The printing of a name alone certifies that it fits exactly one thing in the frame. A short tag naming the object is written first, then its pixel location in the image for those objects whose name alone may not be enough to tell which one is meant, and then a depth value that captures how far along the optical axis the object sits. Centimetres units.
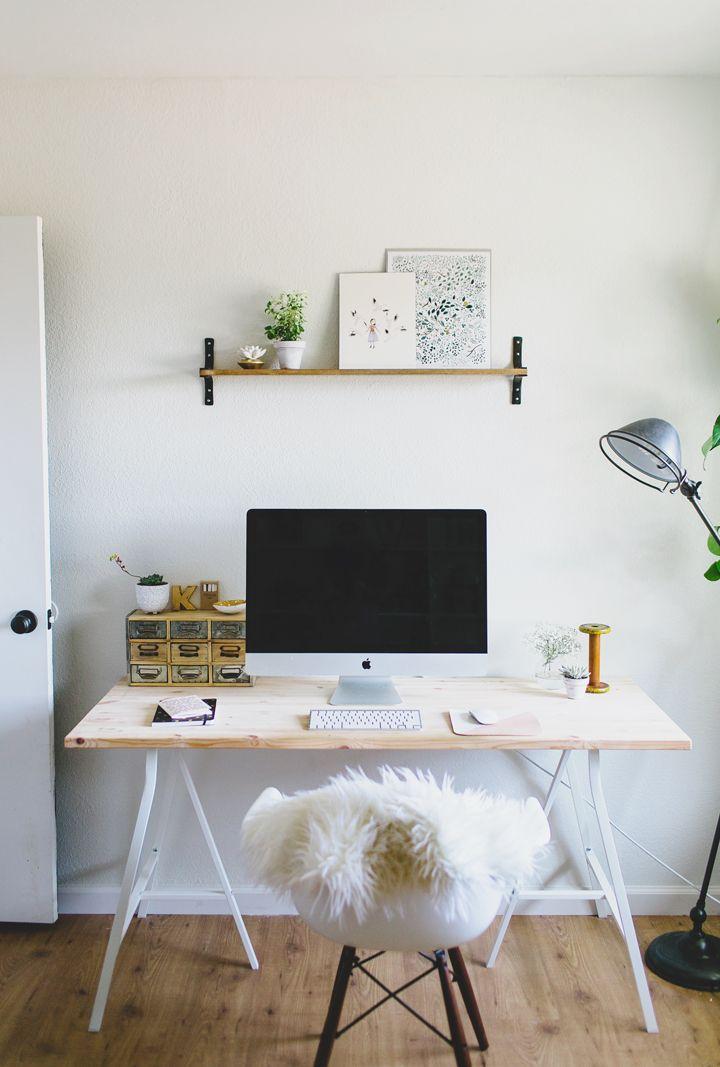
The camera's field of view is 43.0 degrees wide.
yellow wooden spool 258
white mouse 230
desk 223
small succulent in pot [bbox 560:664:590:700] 252
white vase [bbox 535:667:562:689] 264
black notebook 230
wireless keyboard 229
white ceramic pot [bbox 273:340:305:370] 260
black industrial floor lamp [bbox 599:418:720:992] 230
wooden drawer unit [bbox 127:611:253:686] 256
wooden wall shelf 261
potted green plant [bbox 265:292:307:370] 260
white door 255
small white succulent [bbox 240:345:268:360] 261
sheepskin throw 167
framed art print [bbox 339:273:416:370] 266
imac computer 249
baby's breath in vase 261
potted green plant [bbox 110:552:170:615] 263
